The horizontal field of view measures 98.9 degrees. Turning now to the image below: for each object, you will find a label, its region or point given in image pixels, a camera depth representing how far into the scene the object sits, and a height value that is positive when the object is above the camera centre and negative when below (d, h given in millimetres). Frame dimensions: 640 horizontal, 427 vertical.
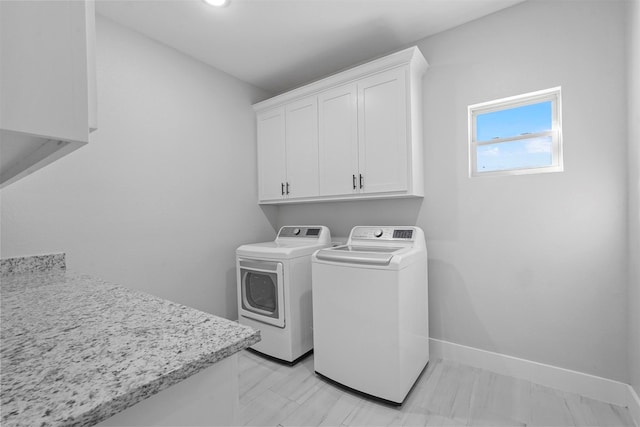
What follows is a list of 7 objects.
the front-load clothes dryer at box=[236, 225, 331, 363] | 2176 -683
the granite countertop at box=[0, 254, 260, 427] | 391 -262
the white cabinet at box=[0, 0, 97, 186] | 331 +196
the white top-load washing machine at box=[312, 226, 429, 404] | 1662 -693
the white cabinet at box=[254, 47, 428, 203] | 2066 +665
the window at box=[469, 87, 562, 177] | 1876 +537
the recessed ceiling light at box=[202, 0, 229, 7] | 1807 +1417
